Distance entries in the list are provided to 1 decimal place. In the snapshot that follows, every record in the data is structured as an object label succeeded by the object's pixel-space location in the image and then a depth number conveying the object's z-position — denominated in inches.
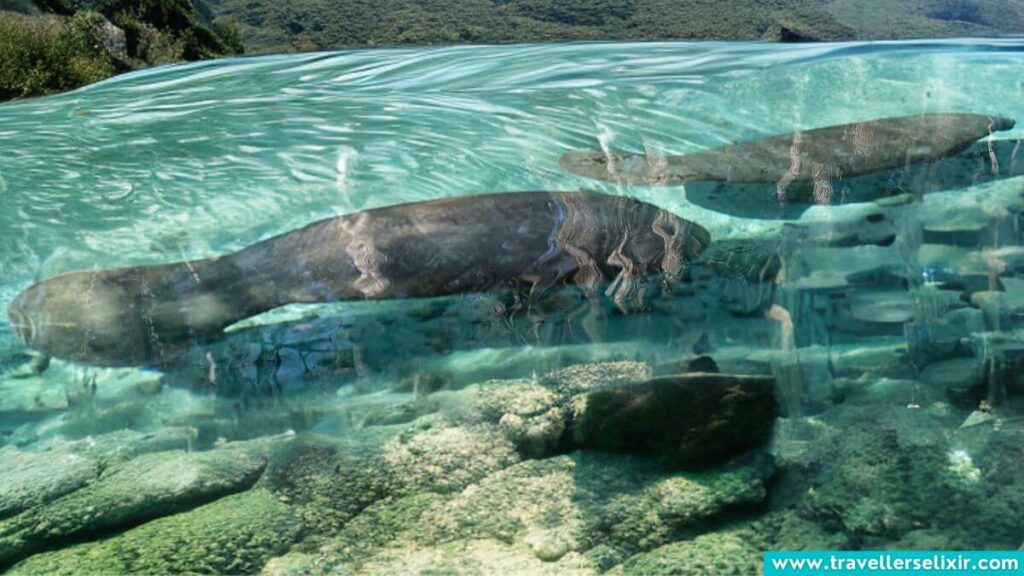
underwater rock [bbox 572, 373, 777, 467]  136.2
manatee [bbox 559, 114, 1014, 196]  195.8
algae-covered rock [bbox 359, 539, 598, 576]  122.3
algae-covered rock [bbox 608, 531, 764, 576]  118.7
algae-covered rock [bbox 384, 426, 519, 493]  138.9
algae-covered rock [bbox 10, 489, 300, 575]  124.1
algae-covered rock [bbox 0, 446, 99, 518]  138.5
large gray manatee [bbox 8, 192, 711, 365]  158.9
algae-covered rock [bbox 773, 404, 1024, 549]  124.3
